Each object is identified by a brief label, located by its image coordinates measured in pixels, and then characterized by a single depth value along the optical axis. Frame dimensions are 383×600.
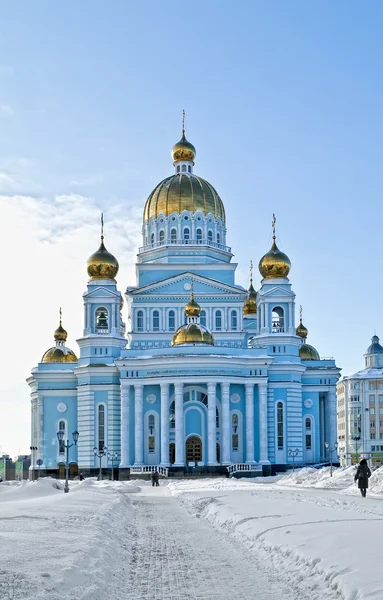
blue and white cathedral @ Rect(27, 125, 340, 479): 57.62
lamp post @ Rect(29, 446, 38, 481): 64.88
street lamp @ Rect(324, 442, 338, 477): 61.30
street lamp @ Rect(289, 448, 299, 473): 60.29
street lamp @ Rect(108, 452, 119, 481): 59.98
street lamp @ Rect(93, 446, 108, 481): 59.78
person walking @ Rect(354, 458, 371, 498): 28.50
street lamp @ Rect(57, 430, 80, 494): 33.16
